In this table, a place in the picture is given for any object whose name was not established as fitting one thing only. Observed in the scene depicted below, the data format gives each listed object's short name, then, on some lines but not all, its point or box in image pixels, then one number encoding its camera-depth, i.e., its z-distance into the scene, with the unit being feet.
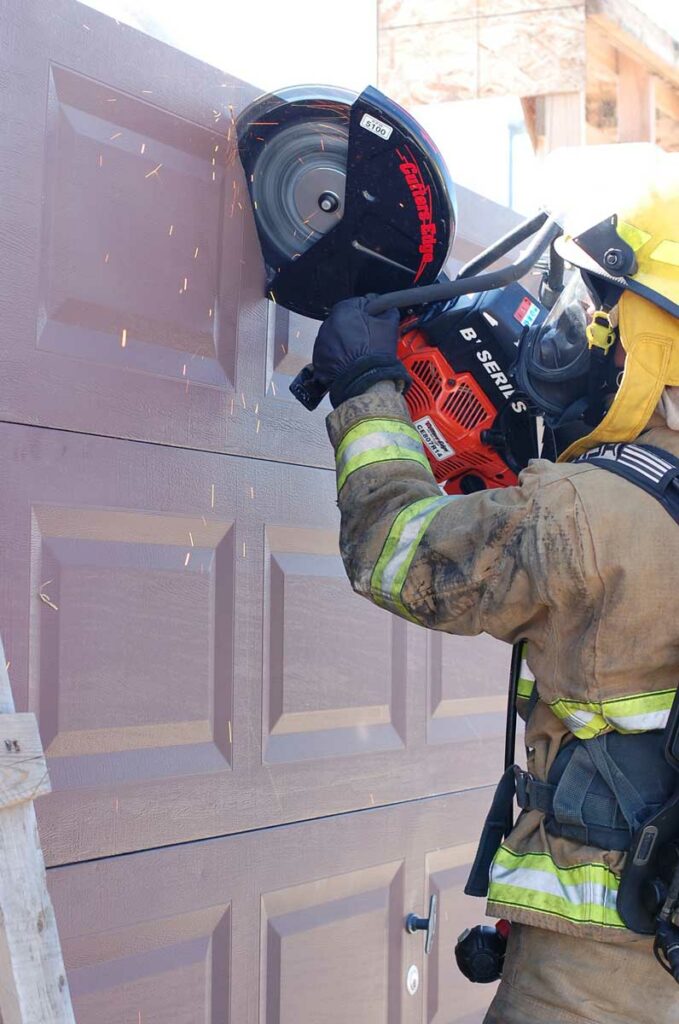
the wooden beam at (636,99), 18.65
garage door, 7.16
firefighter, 6.21
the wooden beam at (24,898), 5.03
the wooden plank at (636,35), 16.05
